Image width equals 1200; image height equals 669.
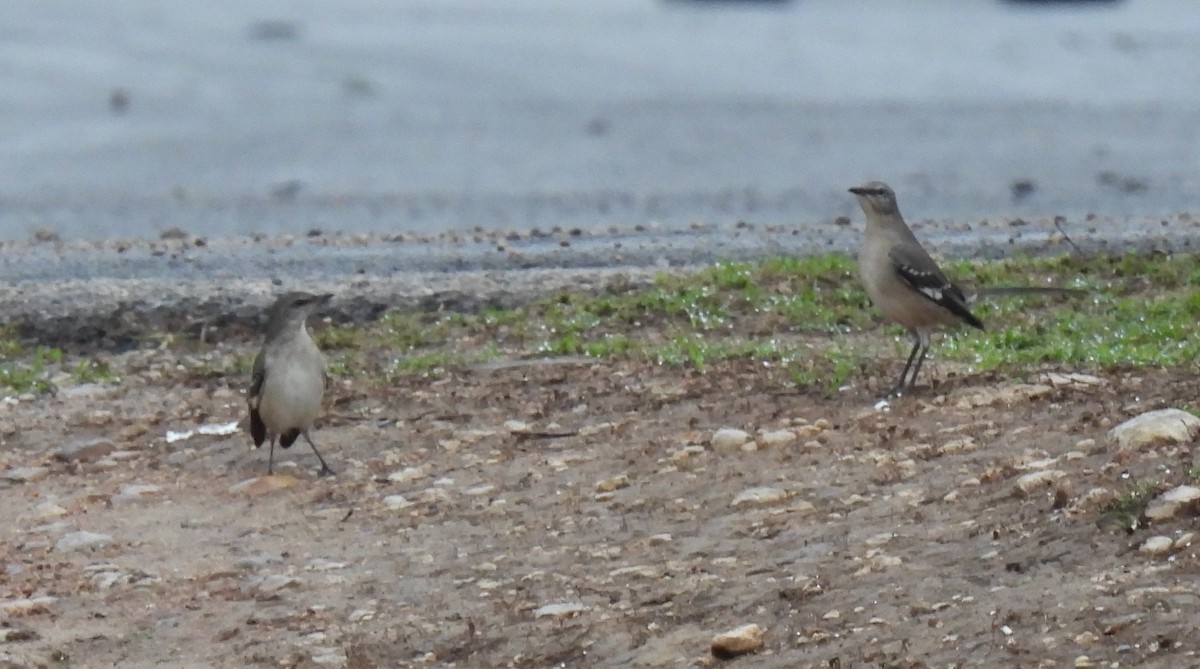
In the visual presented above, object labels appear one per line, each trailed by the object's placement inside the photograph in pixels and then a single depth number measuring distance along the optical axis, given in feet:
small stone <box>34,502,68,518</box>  64.13
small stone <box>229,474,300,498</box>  66.49
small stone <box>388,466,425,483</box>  65.41
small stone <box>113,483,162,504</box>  65.82
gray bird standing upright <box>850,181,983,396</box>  73.87
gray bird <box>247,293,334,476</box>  68.44
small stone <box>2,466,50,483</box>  69.21
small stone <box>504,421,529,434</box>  69.00
